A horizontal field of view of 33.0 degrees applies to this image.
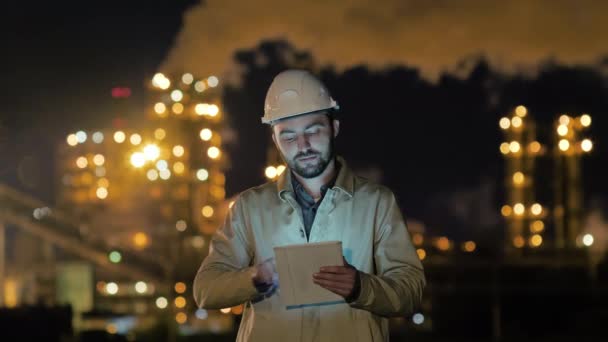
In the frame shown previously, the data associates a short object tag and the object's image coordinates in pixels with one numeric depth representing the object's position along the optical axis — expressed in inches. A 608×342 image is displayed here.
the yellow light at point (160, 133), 2044.8
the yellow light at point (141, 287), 1822.7
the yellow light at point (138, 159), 1186.1
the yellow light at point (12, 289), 1790.6
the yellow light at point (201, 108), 2123.4
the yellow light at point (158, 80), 1729.1
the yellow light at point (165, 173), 1734.7
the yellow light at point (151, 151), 1088.2
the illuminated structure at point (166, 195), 1806.1
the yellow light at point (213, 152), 2119.8
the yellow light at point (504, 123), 1386.6
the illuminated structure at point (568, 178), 1418.9
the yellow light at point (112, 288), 1990.5
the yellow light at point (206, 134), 1972.2
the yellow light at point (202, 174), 2246.6
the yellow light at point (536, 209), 1760.6
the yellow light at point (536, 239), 1679.3
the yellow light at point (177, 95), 2098.1
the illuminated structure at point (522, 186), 1595.7
